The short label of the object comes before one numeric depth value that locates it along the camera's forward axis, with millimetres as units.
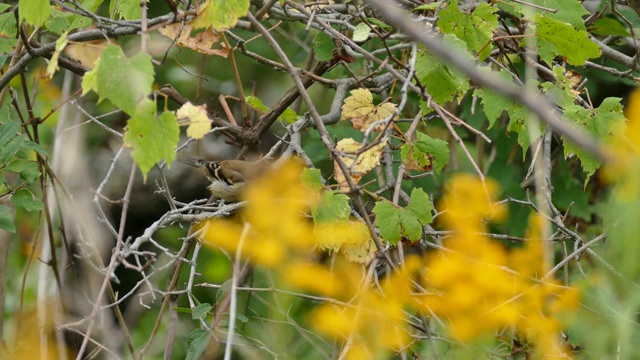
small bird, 5013
